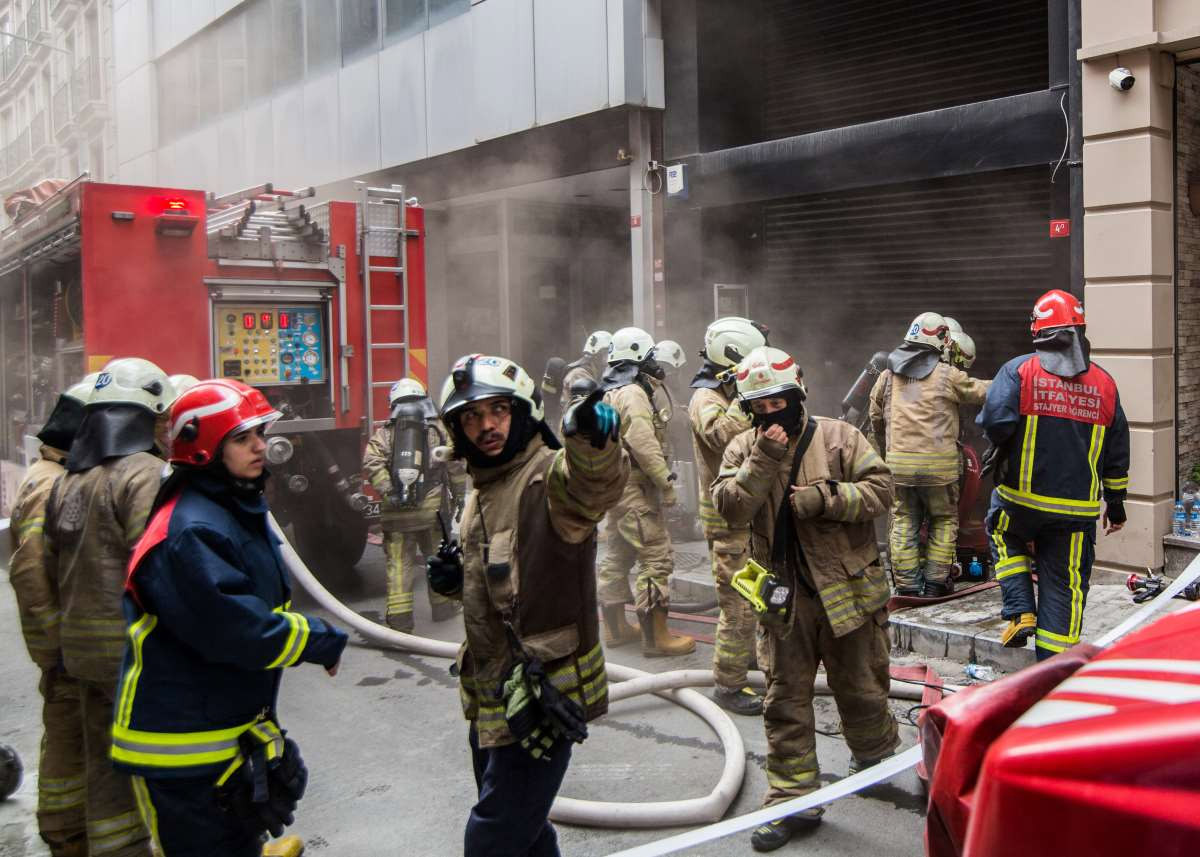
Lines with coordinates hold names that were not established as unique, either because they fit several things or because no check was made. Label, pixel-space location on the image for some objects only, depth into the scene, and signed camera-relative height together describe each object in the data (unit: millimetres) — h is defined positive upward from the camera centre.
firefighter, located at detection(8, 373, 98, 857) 3781 -1113
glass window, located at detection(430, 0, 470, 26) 12461 +4471
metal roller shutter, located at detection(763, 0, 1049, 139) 8312 +2699
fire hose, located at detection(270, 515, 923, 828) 3908 -1504
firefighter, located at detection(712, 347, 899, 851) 3863 -709
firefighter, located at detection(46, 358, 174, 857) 3443 -599
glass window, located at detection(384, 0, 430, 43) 13195 +4646
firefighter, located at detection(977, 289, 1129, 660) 4805 -368
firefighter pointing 2791 -593
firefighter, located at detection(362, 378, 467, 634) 6957 -637
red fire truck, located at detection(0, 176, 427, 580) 6949 +615
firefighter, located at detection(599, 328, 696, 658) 6285 -908
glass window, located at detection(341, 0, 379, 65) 14156 +4875
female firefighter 2715 -700
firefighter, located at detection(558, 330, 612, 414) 8219 +140
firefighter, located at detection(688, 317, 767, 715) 5164 -585
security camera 6844 +1867
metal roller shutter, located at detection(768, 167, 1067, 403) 8273 +929
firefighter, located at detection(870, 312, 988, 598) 6895 -519
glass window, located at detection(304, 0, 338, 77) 15047 +5089
